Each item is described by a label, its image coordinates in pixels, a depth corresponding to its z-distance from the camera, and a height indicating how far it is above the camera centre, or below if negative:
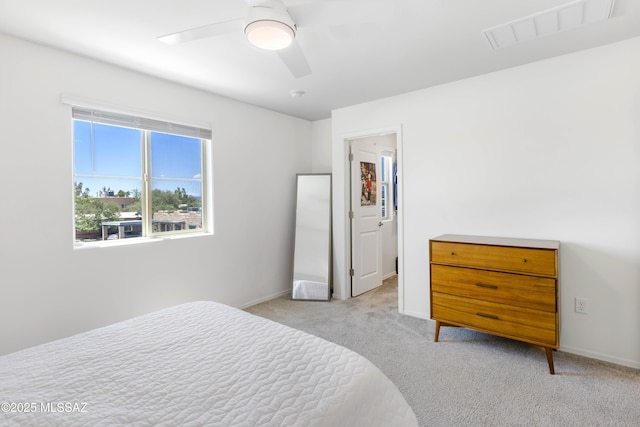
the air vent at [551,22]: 1.87 +1.17
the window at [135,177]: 2.63 +0.33
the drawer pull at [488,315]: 2.50 -0.86
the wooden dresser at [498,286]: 2.28 -0.62
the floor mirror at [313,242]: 4.02 -0.42
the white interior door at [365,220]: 4.09 -0.15
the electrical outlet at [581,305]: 2.51 -0.79
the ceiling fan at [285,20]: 1.60 +0.98
